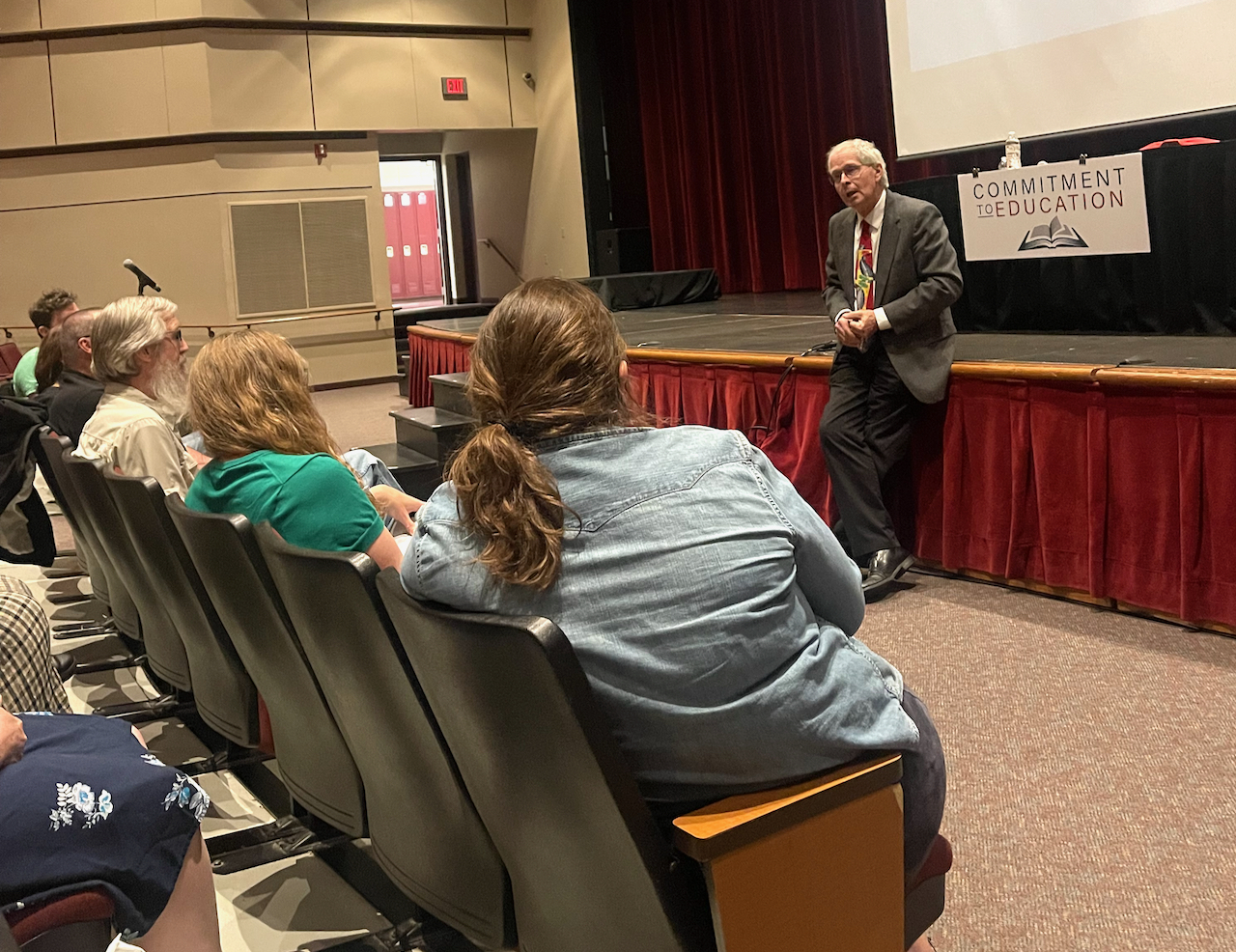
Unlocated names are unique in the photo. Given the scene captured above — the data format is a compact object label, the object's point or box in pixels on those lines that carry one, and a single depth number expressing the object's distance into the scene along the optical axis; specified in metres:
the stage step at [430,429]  5.29
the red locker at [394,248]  12.11
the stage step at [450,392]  5.82
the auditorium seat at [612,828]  1.11
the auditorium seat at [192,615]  2.16
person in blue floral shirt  1.32
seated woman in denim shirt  1.19
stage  3.01
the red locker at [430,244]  12.45
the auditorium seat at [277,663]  1.77
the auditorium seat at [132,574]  2.54
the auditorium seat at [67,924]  1.28
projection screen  4.70
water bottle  4.84
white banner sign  4.43
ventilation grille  9.99
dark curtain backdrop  9.14
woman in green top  2.04
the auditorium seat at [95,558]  3.05
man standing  3.52
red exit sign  10.62
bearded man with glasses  2.95
